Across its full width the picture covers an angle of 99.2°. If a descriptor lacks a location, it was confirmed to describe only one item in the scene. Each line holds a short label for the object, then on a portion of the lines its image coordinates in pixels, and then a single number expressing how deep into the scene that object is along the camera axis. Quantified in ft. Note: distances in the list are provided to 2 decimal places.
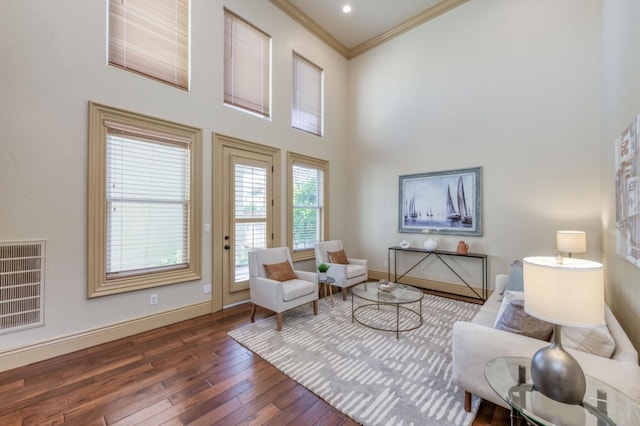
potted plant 12.30
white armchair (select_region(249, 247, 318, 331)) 10.16
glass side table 3.62
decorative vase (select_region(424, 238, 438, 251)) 14.78
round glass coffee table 9.97
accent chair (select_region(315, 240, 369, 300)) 13.57
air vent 7.51
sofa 4.22
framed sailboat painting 14.06
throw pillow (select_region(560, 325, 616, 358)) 4.69
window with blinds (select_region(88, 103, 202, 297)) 9.04
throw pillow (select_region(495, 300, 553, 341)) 5.37
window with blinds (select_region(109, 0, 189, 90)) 9.62
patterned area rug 6.01
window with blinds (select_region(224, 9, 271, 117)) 12.74
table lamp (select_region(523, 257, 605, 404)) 3.69
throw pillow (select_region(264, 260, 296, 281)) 11.41
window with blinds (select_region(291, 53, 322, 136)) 16.11
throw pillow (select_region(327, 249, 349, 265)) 14.56
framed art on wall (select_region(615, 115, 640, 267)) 5.46
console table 13.65
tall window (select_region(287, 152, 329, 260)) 15.53
